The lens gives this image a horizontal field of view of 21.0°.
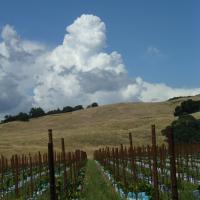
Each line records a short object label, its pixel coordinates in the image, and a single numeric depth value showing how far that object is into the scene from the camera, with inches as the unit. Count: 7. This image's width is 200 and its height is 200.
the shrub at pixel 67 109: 6579.7
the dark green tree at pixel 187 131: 2475.9
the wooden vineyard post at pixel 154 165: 457.2
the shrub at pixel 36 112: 6190.9
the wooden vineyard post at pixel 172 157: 349.7
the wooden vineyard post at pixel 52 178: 346.9
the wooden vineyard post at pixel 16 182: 744.1
